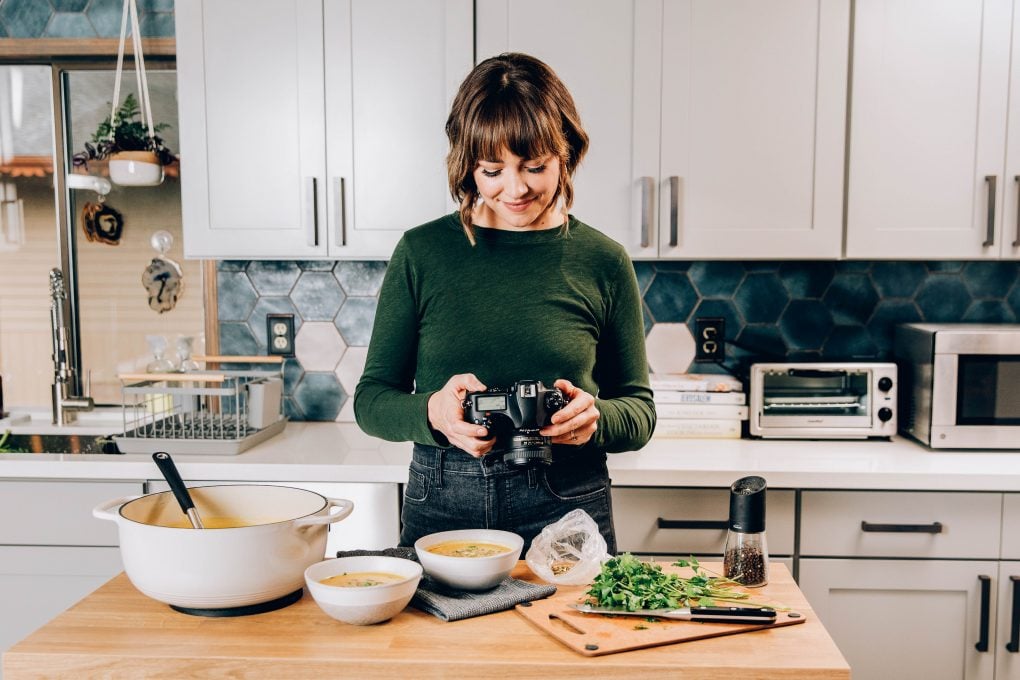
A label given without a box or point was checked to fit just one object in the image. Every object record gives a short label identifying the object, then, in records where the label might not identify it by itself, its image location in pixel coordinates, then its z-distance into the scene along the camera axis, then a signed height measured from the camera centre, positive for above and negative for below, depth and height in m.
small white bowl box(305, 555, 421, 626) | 1.07 -0.39
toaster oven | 2.43 -0.34
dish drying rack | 2.30 -0.39
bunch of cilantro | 1.14 -0.41
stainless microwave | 2.30 -0.27
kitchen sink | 2.40 -0.48
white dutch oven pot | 1.08 -0.35
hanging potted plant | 2.64 +0.40
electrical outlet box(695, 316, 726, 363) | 2.74 -0.17
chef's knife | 1.11 -0.42
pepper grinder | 1.27 -0.38
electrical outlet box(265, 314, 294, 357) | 2.81 -0.17
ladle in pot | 1.18 -0.28
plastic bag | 1.26 -0.40
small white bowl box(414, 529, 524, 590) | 1.17 -0.39
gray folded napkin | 1.14 -0.43
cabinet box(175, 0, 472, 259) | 2.39 +0.45
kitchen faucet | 2.75 -0.28
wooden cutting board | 1.05 -0.44
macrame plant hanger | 2.63 +0.37
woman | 1.43 -0.06
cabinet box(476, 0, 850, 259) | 2.33 +0.47
